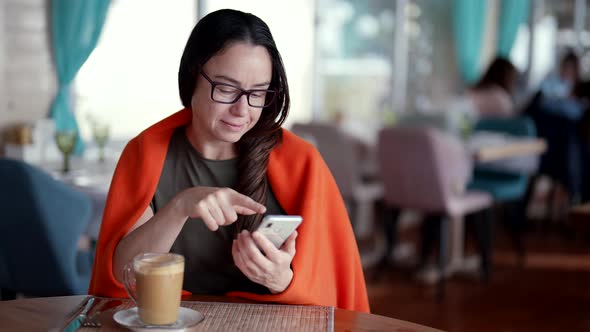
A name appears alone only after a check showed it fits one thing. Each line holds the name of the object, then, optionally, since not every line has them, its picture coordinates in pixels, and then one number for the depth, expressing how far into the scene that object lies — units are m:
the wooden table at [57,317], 1.08
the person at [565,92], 5.43
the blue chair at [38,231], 2.16
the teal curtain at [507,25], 7.39
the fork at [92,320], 1.06
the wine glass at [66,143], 2.84
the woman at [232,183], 1.31
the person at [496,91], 5.47
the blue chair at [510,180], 4.57
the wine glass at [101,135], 3.07
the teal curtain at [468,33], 6.50
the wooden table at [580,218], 2.70
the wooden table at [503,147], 4.08
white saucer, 1.02
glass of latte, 1.01
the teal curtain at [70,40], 3.37
